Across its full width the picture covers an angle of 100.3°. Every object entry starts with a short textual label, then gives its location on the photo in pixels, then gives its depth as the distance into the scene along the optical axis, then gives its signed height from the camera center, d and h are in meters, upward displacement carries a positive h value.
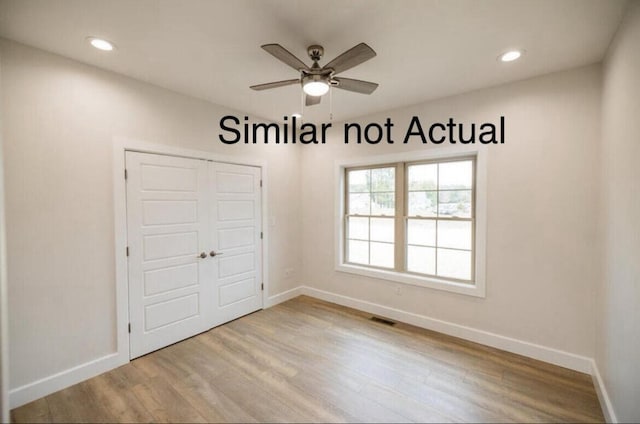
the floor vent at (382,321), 3.37 -1.49
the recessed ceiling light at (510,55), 2.15 +1.23
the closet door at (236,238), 3.32 -0.44
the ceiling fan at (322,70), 1.69 +0.96
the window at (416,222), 3.07 -0.22
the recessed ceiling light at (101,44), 1.99 +1.24
